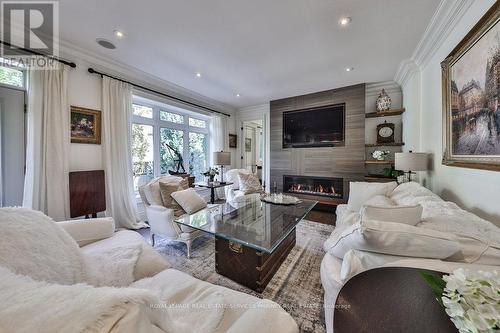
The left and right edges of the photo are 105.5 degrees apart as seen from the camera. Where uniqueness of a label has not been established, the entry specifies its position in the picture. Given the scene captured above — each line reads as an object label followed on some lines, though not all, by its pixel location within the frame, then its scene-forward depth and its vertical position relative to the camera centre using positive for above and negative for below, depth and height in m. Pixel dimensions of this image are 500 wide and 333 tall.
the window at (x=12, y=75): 2.20 +1.10
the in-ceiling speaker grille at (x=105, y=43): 2.45 +1.64
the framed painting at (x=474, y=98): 1.36 +0.57
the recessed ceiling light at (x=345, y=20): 2.04 +1.58
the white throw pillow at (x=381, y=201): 2.00 -0.38
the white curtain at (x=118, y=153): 2.92 +0.22
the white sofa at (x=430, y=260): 0.92 -0.47
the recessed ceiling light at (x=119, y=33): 2.27 +1.61
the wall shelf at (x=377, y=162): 3.68 +0.07
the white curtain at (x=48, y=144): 2.29 +0.28
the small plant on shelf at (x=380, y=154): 3.72 +0.23
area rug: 1.46 -1.08
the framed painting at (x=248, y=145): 6.29 +0.72
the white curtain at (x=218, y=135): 5.10 +0.85
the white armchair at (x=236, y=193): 3.19 -0.53
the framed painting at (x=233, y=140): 5.64 +0.78
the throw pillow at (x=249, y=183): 3.85 -0.36
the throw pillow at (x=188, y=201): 2.42 -0.45
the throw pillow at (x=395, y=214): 1.26 -0.33
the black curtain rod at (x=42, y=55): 2.15 +1.39
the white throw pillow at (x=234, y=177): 4.10 -0.25
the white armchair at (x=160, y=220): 2.19 -0.63
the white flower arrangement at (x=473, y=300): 0.45 -0.35
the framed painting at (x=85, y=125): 2.68 +0.60
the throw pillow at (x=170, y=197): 2.45 -0.40
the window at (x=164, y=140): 3.71 +0.59
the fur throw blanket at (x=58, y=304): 0.34 -0.27
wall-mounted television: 4.23 +0.92
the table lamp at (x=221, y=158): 4.21 +0.18
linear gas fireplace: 4.31 -0.48
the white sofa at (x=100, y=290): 0.36 -0.43
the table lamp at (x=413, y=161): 2.39 +0.06
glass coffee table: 1.67 -0.64
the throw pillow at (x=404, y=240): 0.95 -0.38
